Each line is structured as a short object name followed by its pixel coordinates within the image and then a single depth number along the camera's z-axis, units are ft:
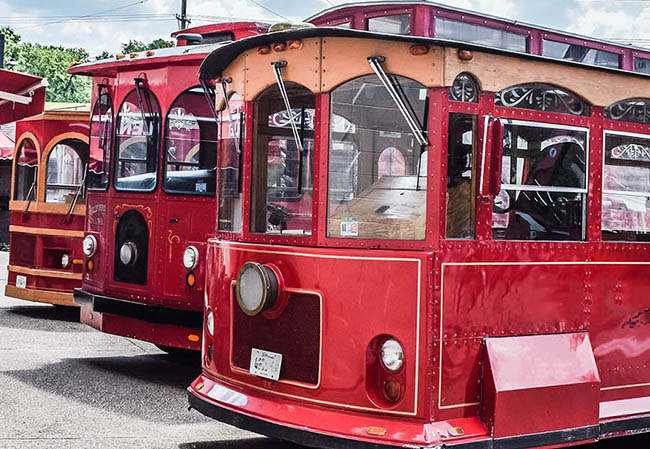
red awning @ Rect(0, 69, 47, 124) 27.40
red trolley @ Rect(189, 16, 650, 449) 16.42
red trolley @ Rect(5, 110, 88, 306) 36.68
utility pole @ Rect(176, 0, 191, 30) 100.74
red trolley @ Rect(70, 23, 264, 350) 26.30
